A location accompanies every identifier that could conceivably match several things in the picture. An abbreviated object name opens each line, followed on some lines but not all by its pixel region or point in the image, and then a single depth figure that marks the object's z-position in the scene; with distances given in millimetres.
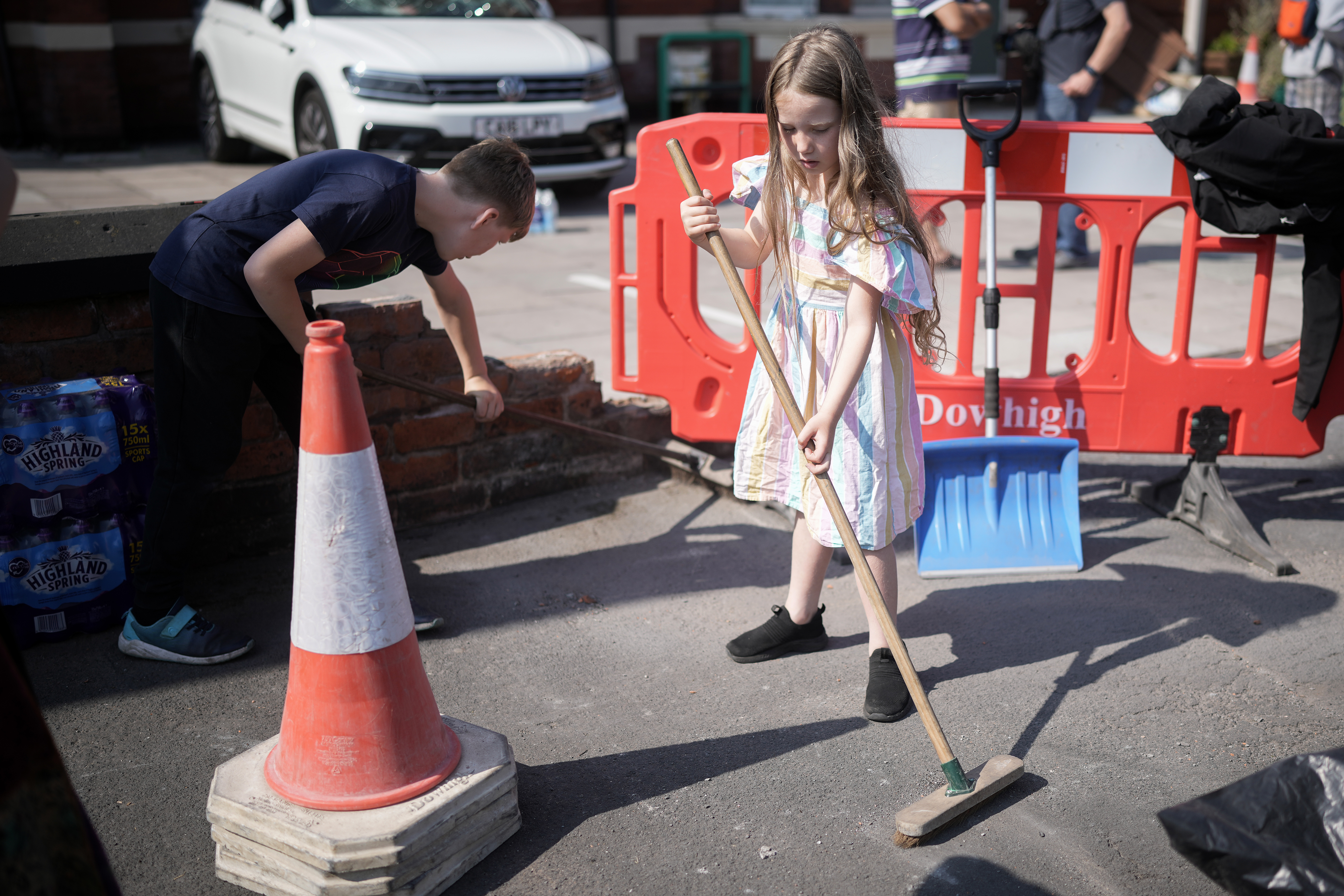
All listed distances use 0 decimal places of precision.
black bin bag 1777
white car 8016
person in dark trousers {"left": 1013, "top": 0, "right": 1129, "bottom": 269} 6734
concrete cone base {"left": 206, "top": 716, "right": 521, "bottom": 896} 2096
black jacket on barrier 3463
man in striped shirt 6336
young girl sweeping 2568
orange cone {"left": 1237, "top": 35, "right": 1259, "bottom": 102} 8195
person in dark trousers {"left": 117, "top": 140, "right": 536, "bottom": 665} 2670
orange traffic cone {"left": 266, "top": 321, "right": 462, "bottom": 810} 2191
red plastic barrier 3785
